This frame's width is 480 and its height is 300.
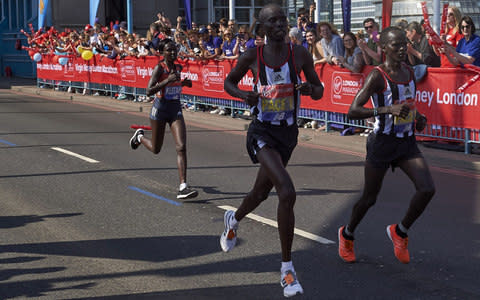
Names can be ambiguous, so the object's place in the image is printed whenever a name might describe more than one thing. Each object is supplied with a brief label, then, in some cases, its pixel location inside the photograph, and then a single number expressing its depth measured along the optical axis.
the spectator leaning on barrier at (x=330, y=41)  13.80
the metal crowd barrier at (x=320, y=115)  11.56
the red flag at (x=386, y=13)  12.63
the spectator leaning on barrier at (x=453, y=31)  11.88
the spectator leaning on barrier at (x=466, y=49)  11.23
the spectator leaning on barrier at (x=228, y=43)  16.75
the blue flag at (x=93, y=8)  36.62
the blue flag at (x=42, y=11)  35.84
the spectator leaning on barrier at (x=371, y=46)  12.46
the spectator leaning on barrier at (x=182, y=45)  18.47
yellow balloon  24.00
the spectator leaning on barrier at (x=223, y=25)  17.38
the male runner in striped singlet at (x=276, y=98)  5.59
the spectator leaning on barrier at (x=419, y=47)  12.29
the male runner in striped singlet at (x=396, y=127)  5.93
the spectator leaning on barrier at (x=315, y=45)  14.15
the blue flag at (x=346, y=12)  15.13
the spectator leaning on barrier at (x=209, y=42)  17.58
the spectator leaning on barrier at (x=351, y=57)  12.91
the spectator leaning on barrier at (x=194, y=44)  18.16
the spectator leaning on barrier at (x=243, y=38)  16.47
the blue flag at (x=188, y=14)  21.18
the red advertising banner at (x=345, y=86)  11.22
